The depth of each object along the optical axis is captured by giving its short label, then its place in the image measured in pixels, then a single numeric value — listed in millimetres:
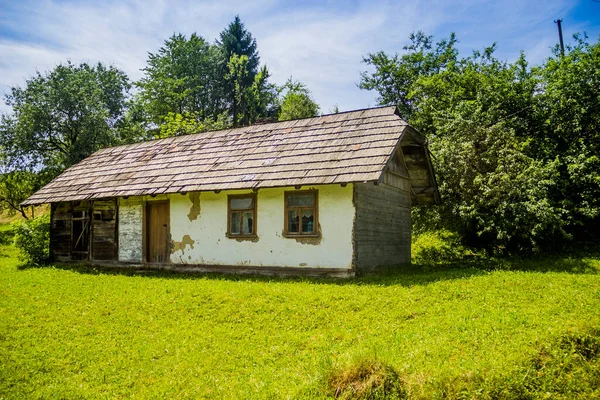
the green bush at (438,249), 17812
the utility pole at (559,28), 30352
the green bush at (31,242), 18453
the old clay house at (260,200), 12711
